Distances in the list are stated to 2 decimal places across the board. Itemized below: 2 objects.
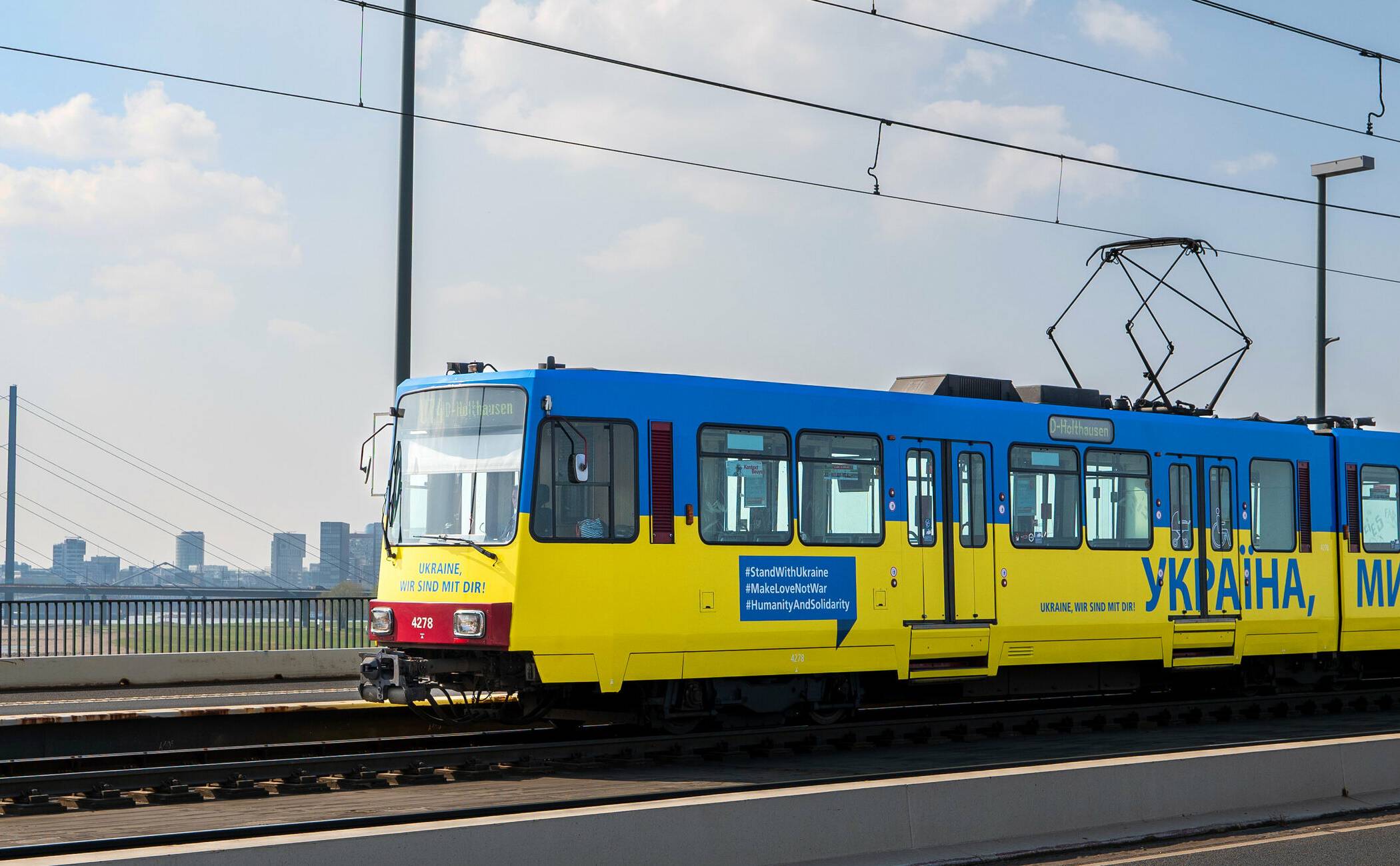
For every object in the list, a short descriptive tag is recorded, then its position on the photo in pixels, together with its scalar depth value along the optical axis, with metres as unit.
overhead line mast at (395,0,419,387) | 18.59
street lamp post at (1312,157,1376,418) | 26.12
